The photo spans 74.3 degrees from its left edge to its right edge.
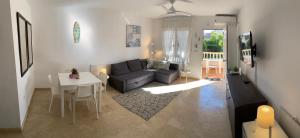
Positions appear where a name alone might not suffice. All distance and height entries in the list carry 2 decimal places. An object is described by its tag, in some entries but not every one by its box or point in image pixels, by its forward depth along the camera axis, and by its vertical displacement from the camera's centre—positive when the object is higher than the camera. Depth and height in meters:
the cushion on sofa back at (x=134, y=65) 6.53 -0.28
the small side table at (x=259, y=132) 1.87 -0.77
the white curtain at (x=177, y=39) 7.08 +0.60
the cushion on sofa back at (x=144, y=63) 7.01 -0.24
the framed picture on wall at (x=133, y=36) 6.71 +0.73
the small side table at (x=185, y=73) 6.96 -0.65
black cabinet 2.40 -0.63
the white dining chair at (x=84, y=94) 3.39 -0.63
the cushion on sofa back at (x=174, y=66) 6.95 -0.37
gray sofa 5.35 -0.56
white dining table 3.46 -0.44
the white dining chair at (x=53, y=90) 3.75 -0.63
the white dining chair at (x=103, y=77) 4.10 -0.41
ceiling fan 4.33 +1.18
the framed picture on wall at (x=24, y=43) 3.24 +0.29
